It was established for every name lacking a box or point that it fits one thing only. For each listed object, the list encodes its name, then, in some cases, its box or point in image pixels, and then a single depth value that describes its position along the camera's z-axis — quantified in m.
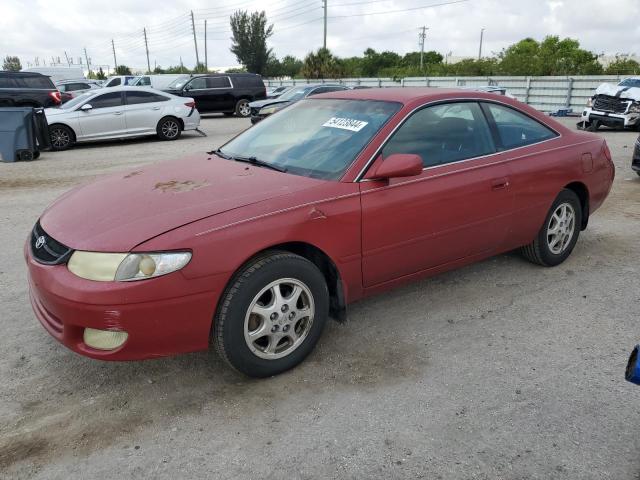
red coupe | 2.62
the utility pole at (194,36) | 68.88
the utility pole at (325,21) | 46.10
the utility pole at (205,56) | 69.31
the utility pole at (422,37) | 77.35
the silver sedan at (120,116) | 12.87
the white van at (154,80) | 28.06
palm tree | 43.38
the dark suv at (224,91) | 21.09
